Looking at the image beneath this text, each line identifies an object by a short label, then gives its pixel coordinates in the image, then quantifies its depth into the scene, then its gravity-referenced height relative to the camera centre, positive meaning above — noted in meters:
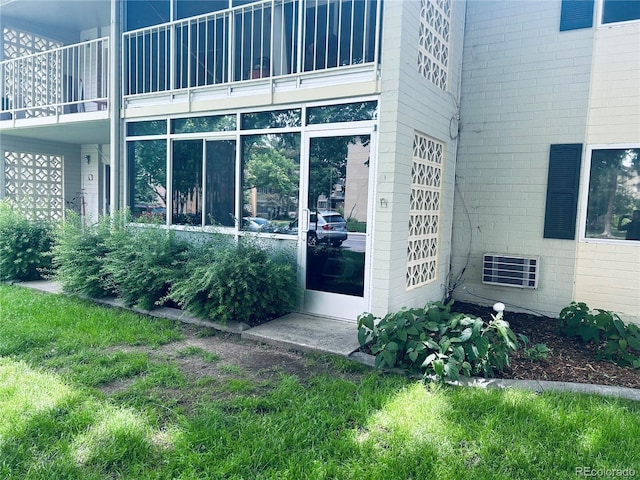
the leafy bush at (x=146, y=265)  5.31 -0.84
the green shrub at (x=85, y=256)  5.84 -0.84
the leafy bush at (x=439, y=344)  3.52 -1.15
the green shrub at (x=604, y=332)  4.10 -1.20
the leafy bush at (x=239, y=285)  4.74 -0.94
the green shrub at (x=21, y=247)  7.03 -0.89
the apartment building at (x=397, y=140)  4.81 +0.79
